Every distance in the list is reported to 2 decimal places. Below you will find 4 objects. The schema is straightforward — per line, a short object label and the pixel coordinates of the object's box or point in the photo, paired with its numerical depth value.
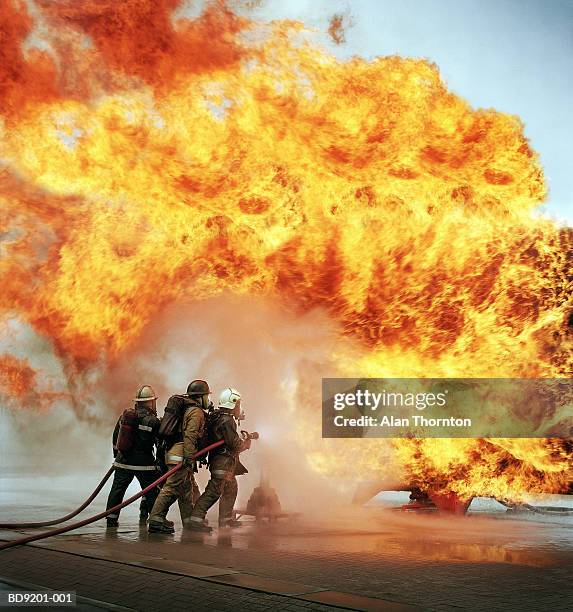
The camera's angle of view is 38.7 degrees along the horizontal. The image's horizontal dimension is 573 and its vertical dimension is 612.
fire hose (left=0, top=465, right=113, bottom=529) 9.67
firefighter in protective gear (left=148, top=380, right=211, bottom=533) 9.90
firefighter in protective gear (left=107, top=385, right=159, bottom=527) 10.63
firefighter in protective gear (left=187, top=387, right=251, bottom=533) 10.42
